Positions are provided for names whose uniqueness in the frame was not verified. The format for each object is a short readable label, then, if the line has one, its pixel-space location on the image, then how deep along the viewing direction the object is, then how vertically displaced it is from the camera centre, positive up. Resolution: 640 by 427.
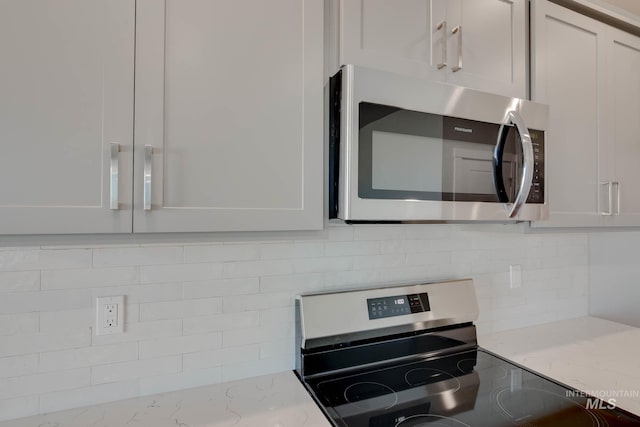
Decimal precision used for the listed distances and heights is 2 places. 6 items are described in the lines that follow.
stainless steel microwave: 0.90 +0.19
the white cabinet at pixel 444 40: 0.97 +0.55
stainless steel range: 0.93 -0.52
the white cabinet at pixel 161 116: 0.68 +0.23
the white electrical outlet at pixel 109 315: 0.96 -0.27
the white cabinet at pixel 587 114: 1.26 +0.42
